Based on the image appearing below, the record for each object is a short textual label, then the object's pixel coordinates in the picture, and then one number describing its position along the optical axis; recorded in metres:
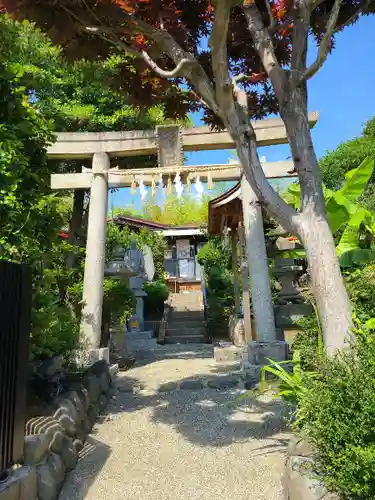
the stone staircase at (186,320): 13.77
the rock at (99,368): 6.29
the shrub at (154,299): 17.25
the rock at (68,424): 4.04
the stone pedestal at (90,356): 7.10
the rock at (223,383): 7.00
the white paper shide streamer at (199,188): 6.10
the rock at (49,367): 4.46
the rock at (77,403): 4.57
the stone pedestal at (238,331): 10.10
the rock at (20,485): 2.65
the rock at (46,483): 3.15
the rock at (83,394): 4.89
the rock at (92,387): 5.43
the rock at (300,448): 3.16
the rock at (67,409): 4.13
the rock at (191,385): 7.07
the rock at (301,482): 2.66
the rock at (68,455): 3.80
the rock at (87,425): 4.79
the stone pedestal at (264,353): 7.25
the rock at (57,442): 3.61
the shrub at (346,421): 2.41
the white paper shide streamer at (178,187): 6.52
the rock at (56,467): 3.41
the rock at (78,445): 4.20
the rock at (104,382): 6.29
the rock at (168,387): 7.03
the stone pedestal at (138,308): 14.46
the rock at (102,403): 5.81
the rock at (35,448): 3.16
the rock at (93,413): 5.16
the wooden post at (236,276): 11.02
